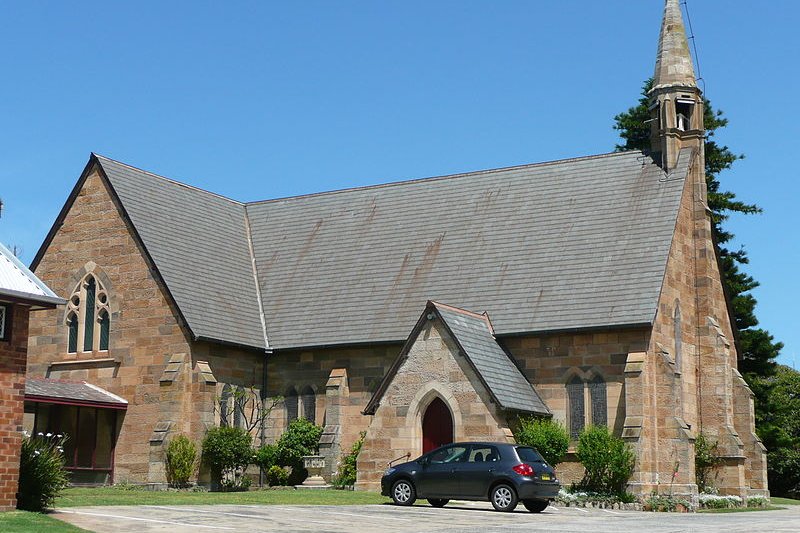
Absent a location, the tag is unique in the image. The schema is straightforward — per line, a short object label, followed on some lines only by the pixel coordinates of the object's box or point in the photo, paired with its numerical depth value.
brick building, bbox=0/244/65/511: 21.20
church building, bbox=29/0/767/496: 33.09
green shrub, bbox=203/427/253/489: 35.06
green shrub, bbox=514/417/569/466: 32.28
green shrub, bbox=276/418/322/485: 37.06
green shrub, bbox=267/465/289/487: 37.19
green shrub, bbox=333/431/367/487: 35.16
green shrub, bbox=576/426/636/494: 32.16
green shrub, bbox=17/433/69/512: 21.55
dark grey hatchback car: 25.39
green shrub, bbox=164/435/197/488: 34.34
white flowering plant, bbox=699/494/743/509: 33.75
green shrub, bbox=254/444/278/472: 37.53
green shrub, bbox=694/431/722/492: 35.78
